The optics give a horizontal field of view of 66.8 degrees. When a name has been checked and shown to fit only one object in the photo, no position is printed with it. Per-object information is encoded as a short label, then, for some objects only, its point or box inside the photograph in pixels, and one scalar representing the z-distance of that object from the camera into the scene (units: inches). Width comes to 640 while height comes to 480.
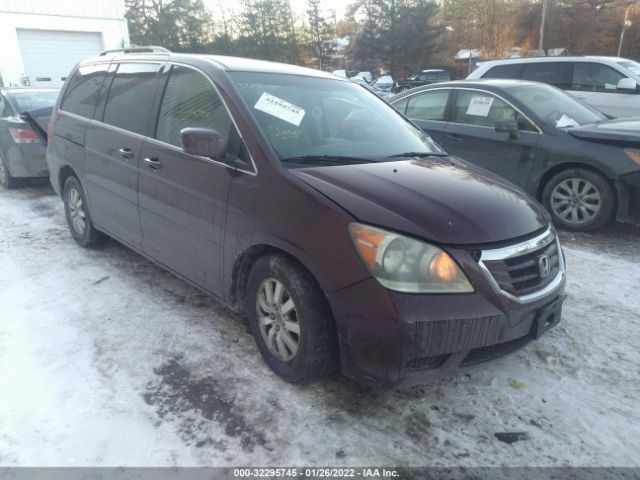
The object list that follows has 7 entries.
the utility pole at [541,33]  1277.3
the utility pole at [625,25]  1583.4
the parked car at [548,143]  195.2
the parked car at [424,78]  1180.2
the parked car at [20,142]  266.5
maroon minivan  88.7
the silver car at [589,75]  328.2
